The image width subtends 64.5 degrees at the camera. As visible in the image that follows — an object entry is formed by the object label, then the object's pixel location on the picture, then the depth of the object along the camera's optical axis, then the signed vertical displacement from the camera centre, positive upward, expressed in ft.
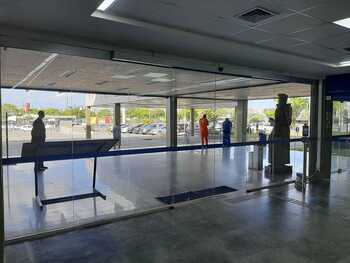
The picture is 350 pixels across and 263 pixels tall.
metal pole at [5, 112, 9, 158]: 11.46 -0.68
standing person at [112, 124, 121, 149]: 14.28 -0.60
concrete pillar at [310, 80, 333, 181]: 21.68 -1.05
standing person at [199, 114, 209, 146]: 19.81 -0.47
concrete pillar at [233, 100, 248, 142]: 20.71 -0.03
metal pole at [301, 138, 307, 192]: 18.74 -3.02
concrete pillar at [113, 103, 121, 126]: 14.25 +0.38
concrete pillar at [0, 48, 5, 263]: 9.23 -3.30
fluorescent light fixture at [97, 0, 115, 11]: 8.66 +3.75
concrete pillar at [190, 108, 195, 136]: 20.13 +0.19
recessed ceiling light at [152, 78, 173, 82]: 17.13 +2.62
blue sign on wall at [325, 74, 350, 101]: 20.34 +2.62
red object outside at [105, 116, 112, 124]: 13.97 +0.09
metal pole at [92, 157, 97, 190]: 14.89 -3.32
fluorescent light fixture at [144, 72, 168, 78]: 16.16 +2.76
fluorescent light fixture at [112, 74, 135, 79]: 14.54 +2.40
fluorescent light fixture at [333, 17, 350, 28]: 10.00 +3.68
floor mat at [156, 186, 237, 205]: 16.23 -4.58
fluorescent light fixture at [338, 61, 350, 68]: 17.05 +3.63
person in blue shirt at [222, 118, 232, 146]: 20.49 -0.70
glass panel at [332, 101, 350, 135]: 21.70 +0.31
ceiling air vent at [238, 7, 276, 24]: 9.34 +3.72
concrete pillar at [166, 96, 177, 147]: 17.56 -0.04
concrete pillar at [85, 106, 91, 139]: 13.28 +0.06
